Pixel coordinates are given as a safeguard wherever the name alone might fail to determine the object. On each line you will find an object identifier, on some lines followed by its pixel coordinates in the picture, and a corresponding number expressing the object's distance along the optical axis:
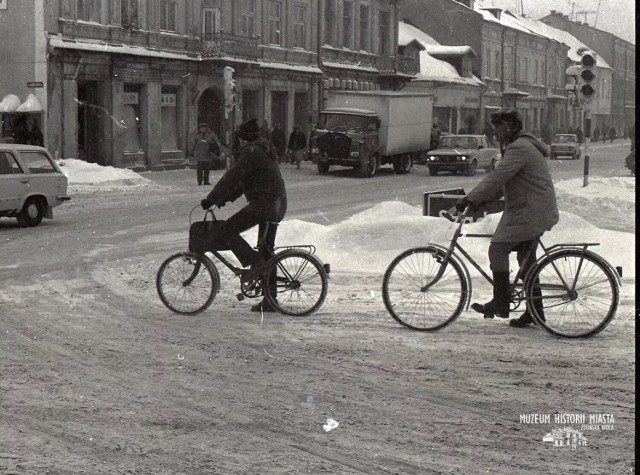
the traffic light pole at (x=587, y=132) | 21.48
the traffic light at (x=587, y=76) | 20.88
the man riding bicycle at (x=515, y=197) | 8.09
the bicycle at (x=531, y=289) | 8.06
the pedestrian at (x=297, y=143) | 37.12
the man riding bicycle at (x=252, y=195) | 9.05
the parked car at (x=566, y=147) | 52.03
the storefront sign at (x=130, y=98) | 33.28
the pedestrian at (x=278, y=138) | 37.42
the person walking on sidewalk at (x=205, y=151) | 26.14
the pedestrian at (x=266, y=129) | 37.91
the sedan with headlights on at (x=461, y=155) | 34.84
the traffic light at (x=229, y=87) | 34.29
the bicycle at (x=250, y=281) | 9.10
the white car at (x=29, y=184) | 16.47
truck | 33.09
